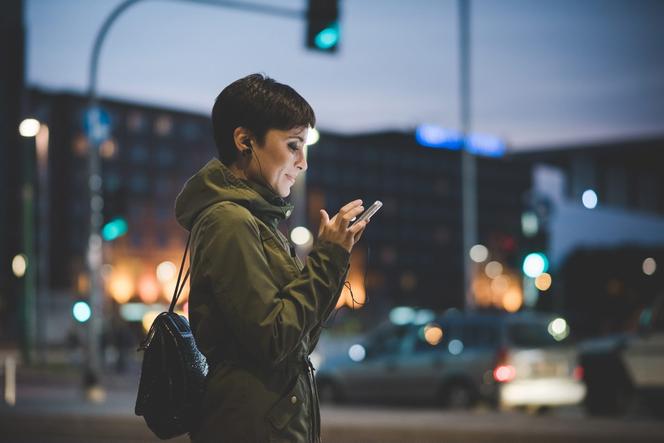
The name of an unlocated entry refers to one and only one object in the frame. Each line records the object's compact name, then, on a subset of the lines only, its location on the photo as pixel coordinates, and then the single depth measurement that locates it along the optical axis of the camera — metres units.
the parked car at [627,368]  15.95
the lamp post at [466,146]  30.42
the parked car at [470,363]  17.41
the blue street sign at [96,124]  19.88
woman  2.34
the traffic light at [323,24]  12.99
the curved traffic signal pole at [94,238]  19.36
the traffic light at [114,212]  18.77
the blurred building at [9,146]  78.27
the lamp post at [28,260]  34.12
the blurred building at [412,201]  127.38
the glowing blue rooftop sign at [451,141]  45.75
